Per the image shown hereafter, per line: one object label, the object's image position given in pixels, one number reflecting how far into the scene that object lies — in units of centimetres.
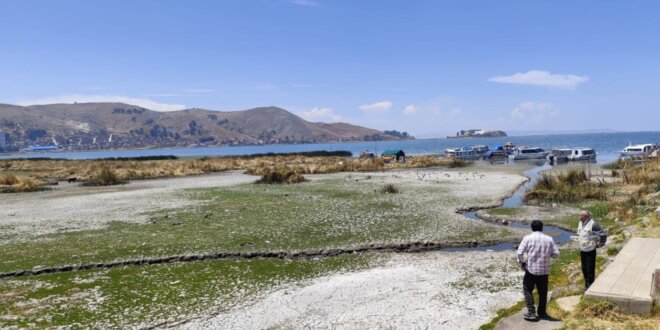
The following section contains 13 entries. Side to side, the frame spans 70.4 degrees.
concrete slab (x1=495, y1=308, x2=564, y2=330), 992
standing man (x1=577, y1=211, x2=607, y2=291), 1181
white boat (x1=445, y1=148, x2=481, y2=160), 10525
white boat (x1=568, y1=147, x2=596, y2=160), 8619
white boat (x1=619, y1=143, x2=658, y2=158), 8011
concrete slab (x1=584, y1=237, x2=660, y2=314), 951
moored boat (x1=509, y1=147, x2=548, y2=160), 9515
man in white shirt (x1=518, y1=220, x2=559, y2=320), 1030
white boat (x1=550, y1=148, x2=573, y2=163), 8431
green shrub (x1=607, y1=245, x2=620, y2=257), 1502
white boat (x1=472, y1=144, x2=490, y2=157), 10792
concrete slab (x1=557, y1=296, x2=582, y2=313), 1072
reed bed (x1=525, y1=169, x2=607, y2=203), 3341
